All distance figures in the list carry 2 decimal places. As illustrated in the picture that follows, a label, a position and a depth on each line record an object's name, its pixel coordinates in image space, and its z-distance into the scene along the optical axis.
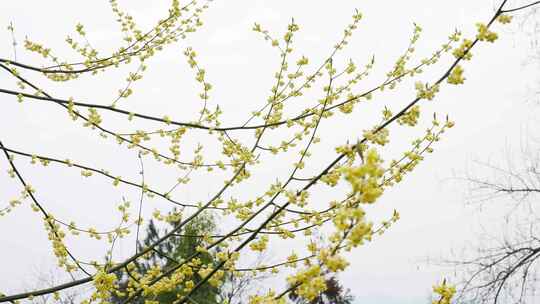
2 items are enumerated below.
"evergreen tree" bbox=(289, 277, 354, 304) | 25.50
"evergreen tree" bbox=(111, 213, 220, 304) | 16.88
